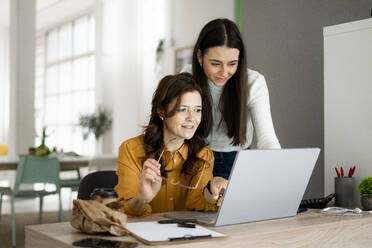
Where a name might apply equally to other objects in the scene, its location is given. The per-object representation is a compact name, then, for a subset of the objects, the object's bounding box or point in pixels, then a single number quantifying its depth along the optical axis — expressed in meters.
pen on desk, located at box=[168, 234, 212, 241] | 0.98
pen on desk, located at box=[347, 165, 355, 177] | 1.97
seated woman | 1.59
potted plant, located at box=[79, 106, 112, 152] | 8.54
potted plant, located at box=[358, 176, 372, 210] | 1.69
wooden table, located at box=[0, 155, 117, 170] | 4.41
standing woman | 1.79
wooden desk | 1.04
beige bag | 1.03
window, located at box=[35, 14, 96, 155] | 9.56
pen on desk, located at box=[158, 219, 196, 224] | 1.18
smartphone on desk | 0.93
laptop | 1.15
